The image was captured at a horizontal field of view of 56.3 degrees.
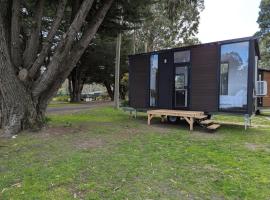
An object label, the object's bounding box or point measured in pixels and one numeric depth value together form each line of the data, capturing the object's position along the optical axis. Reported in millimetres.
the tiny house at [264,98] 14938
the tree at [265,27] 28595
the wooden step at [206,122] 8348
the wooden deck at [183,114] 8297
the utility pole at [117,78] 15055
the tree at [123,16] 8266
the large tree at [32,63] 6586
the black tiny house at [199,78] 8195
